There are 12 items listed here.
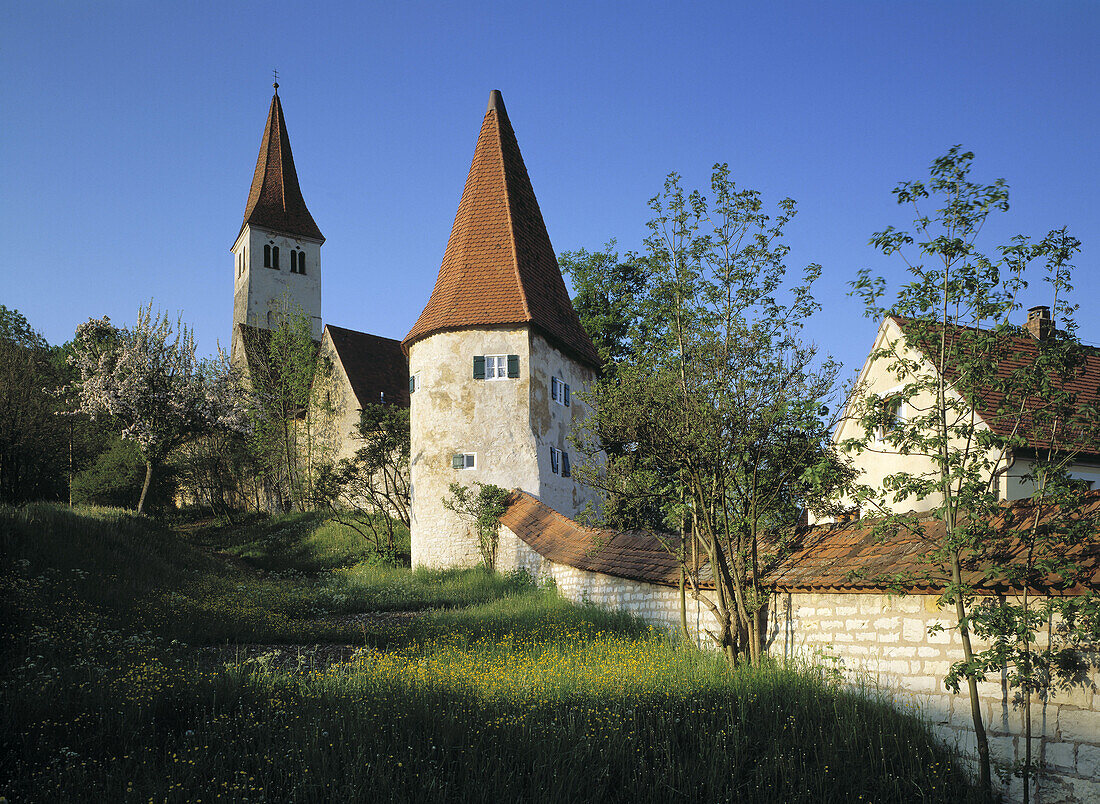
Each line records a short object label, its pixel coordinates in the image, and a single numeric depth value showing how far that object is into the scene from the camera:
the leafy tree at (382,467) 23.53
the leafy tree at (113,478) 32.28
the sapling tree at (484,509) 19.45
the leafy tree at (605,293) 28.61
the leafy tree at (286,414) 34.16
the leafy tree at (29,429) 23.23
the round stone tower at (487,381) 20.36
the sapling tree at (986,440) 6.61
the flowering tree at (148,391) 27.02
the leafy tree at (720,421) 10.02
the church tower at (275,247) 47.00
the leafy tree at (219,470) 35.78
